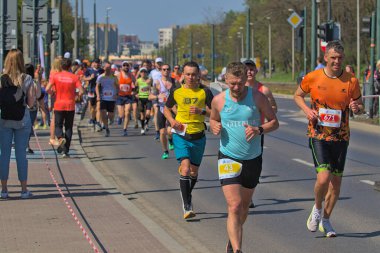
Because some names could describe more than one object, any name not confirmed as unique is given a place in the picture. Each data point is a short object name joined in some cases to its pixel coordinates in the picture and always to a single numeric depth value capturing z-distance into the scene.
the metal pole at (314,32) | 35.19
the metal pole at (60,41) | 34.91
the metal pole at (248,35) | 59.09
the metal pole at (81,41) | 69.68
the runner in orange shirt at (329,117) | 9.05
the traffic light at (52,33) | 26.45
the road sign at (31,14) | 21.16
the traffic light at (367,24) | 29.81
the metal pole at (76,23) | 49.28
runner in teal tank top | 7.59
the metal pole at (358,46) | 59.68
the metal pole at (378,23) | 29.10
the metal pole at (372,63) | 28.00
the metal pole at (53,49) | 35.51
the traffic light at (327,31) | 32.50
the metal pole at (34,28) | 20.56
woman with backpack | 11.16
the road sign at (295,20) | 42.59
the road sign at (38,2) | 20.62
